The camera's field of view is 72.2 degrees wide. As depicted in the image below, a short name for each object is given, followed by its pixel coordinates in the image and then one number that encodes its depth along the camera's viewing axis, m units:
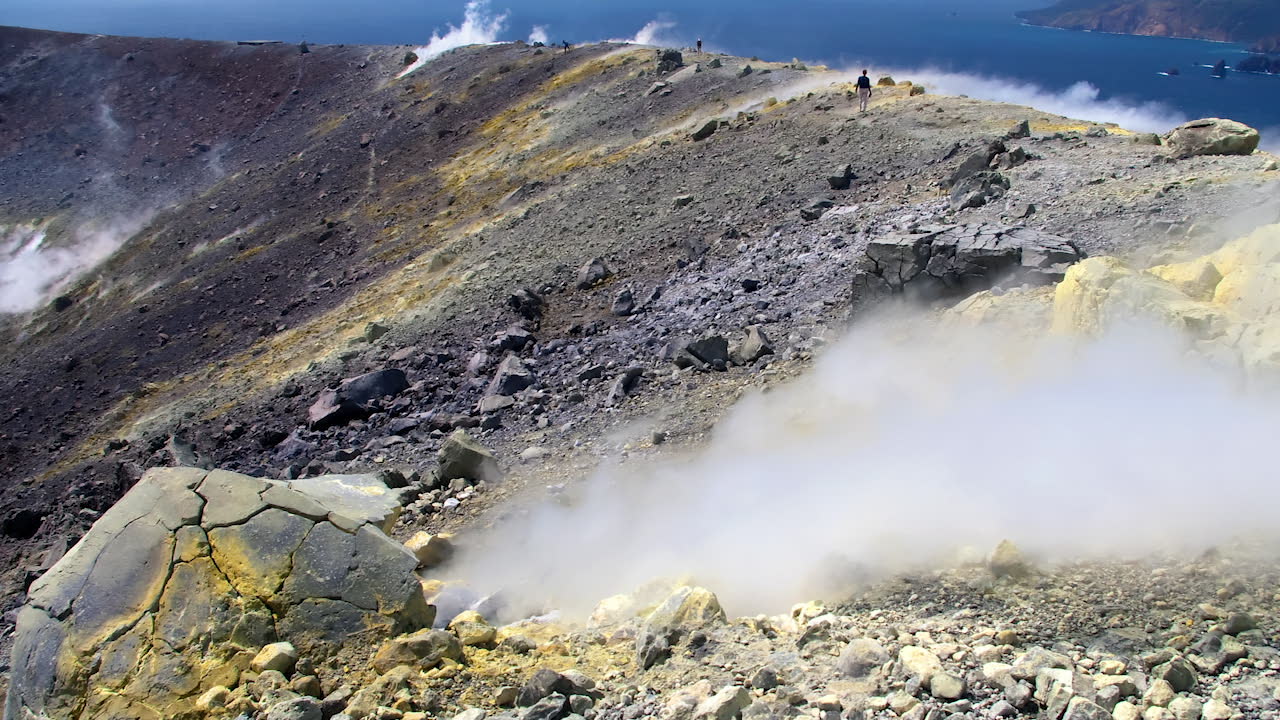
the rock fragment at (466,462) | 10.09
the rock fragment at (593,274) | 15.86
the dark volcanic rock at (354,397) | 13.41
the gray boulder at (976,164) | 14.57
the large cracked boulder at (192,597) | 5.41
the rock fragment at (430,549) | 8.31
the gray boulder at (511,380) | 12.52
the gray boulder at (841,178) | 16.64
